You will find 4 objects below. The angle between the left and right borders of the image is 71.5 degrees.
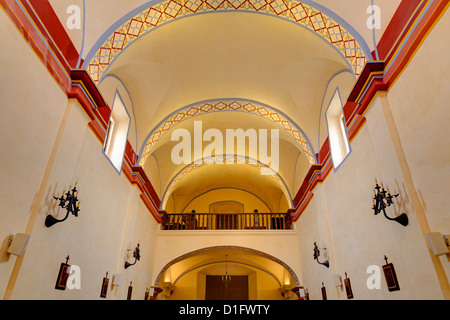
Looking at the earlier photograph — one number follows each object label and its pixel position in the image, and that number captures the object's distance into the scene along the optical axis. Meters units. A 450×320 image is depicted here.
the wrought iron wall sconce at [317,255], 8.48
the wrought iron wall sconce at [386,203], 4.70
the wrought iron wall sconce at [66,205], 4.91
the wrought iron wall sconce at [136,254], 9.03
